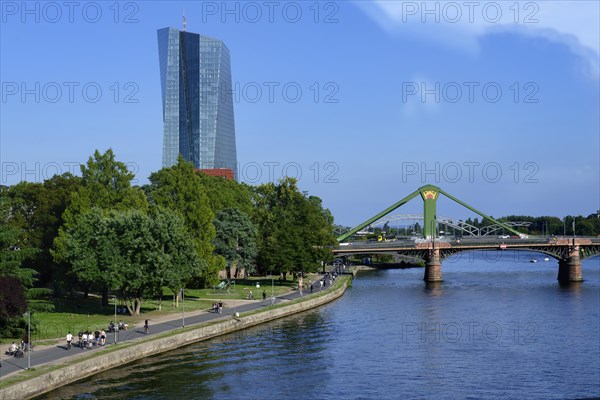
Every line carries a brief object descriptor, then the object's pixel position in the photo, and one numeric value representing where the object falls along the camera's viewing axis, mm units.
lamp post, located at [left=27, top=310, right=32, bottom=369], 50431
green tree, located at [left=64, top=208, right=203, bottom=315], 76625
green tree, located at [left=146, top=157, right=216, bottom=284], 100125
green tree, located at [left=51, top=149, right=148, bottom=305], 88812
